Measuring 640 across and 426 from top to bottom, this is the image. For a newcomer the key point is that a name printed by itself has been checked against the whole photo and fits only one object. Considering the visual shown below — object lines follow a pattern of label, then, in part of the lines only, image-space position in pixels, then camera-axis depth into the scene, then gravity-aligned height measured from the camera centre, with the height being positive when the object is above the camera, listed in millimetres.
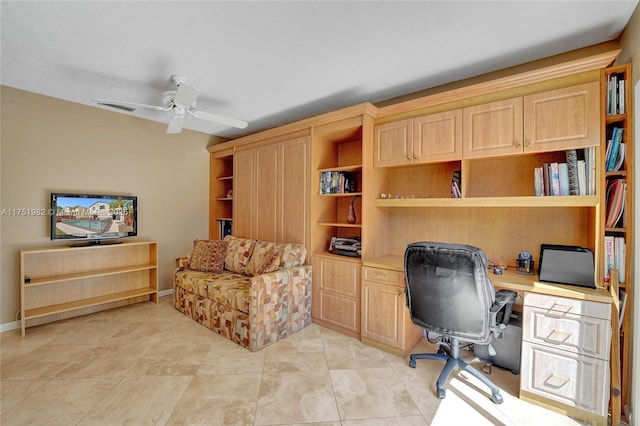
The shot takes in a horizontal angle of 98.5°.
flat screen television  3104 -80
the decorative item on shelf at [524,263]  2184 -411
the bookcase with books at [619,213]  1693 -3
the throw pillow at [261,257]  3027 -533
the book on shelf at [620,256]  1745 -280
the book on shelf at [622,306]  1705 -580
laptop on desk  1818 -364
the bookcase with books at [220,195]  4566 +264
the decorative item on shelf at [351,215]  3146 -41
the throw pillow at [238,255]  3447 -559
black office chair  1811 -588
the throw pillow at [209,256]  3504 -582
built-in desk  1650 -858
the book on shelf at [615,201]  1753 +72
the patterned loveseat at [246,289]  2572 -808
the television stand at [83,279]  2953 -834
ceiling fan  2260 +951
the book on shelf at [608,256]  1782 -281
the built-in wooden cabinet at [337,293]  2809 -877
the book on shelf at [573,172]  1884 +280
